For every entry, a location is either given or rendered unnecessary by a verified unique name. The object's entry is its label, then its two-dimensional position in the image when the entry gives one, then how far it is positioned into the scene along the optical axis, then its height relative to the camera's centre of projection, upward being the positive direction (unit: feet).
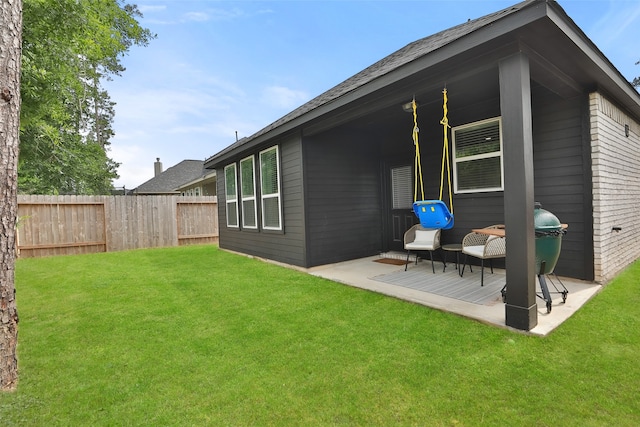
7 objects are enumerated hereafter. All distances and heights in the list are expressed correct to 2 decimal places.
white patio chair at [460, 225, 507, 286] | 11.95 -1.97
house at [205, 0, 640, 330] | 8.13 +2.30
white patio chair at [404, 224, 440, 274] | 15.11 -1.88
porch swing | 10.96 -0.37
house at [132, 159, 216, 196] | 51.46 +6.92
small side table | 14.11 -2.13
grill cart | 8.55 -1.14
